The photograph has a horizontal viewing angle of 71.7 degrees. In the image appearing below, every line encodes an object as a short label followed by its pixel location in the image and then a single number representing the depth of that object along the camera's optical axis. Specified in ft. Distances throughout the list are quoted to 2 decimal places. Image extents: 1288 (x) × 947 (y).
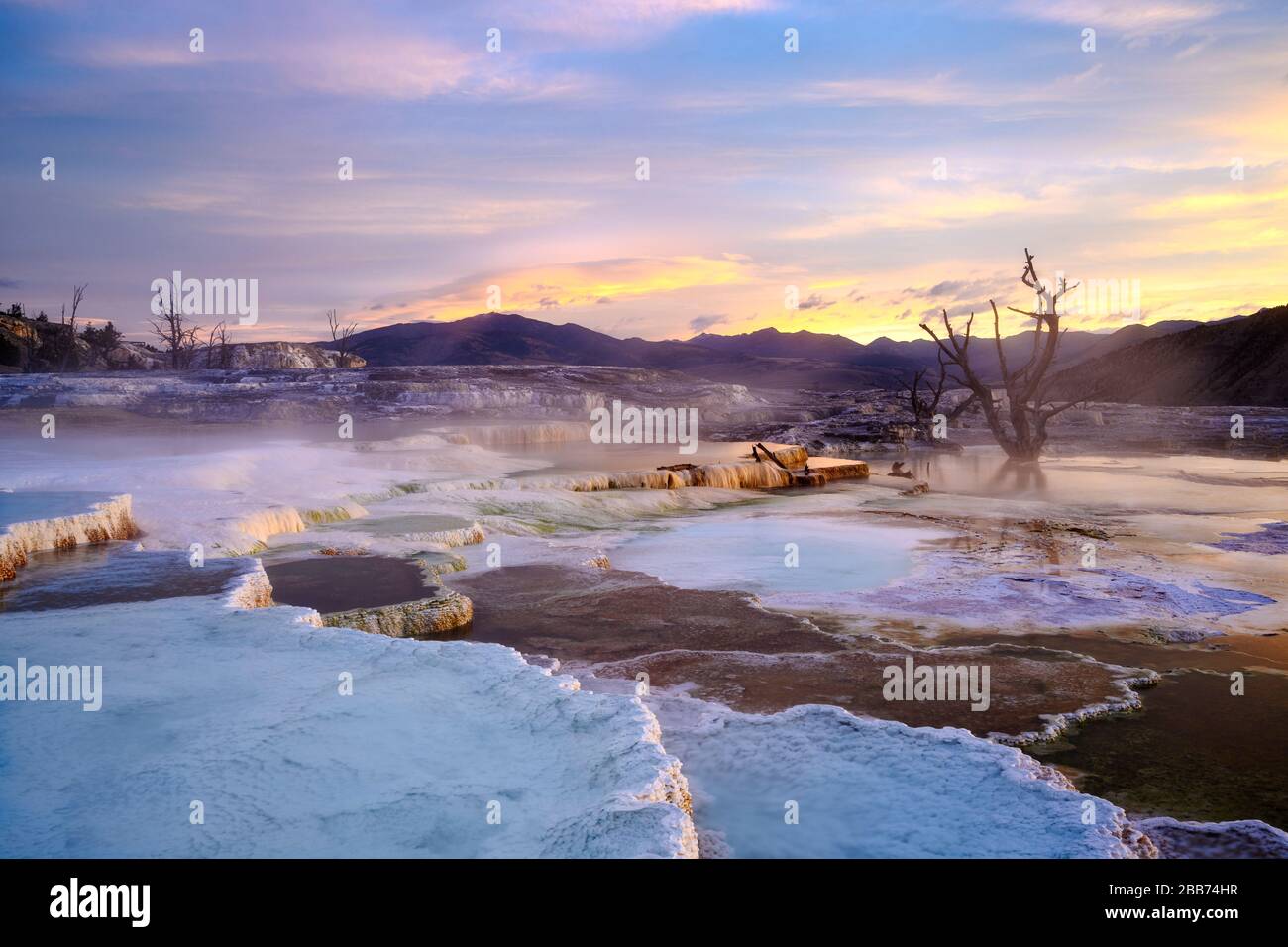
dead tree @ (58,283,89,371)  149.59
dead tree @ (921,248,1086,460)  64.69
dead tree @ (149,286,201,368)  157.58
